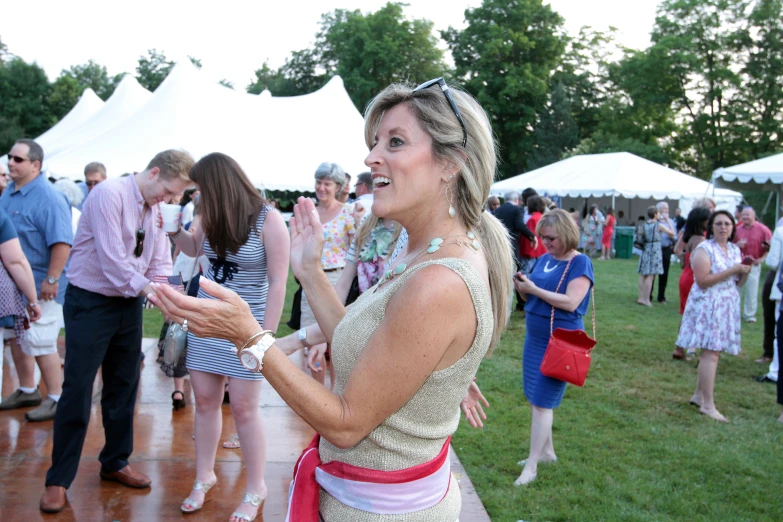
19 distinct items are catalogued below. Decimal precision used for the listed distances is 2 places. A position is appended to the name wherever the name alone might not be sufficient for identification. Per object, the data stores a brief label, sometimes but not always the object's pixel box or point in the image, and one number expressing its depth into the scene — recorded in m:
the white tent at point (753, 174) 13.12
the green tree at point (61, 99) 53.62
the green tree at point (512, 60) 45.66
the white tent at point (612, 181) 22.06
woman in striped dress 3.56
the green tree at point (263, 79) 68.12
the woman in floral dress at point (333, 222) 5.50
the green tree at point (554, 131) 45.69
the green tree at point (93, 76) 69.69
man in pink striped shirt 3.56
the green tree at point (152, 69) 64.62
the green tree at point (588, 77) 52.00
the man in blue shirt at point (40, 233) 4.71
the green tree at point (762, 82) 38.78
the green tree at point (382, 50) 47.62
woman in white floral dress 6.06
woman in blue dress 4.42
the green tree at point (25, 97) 50.59
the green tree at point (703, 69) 40.50
